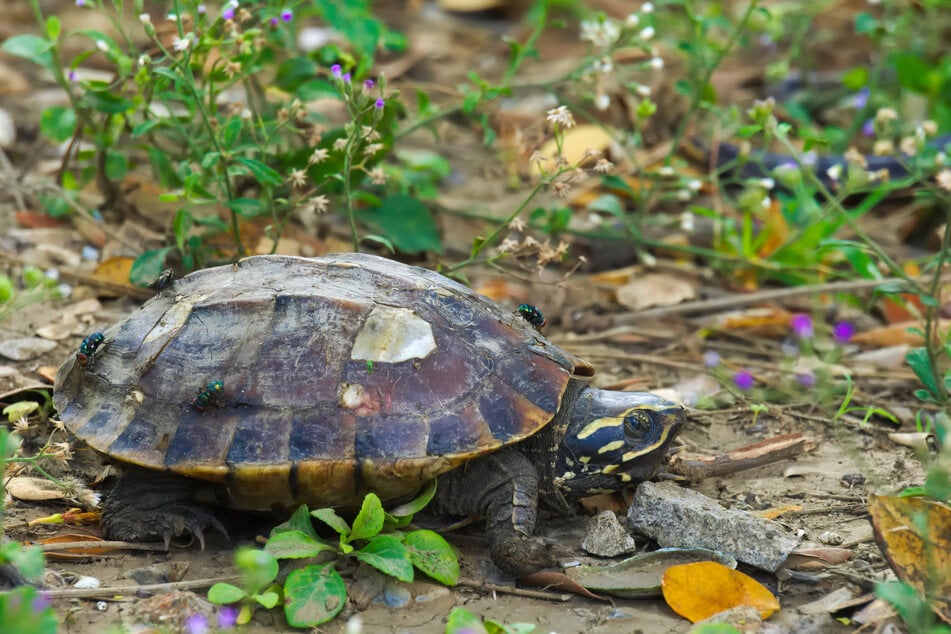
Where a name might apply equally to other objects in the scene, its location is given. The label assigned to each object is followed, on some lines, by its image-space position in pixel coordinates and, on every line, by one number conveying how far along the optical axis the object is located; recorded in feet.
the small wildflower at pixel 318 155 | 27.58
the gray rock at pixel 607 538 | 22.34
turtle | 21.70
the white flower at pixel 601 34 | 33.76
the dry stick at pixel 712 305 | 34.91
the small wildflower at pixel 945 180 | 23.40
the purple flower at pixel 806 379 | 30.48
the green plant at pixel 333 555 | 19.53
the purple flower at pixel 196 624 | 17.78
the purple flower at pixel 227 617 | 19.15
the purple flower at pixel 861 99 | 44.03
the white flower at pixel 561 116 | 25.85
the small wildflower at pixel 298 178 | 27.71
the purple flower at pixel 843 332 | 29.96
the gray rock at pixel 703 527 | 21.40
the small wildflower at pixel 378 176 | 28.12
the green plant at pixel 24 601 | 14.80
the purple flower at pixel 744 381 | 30.60
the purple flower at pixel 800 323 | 33.02
